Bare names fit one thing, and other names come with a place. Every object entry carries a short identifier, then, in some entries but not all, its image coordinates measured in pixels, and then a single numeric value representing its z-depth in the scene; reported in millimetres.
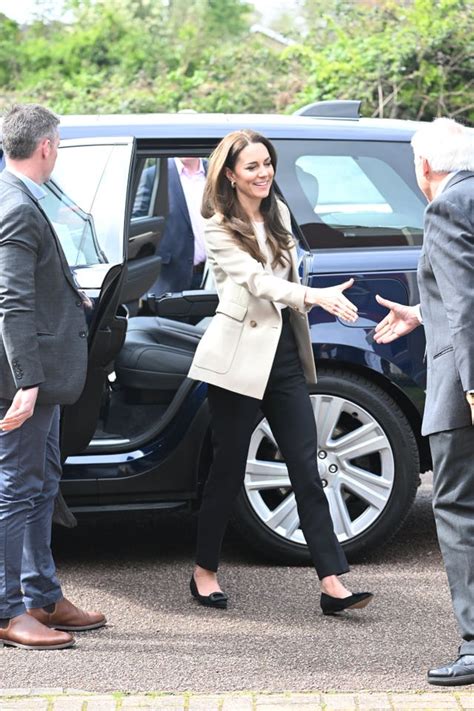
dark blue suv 10312
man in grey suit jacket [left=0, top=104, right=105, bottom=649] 8273
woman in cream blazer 9367
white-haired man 7641
